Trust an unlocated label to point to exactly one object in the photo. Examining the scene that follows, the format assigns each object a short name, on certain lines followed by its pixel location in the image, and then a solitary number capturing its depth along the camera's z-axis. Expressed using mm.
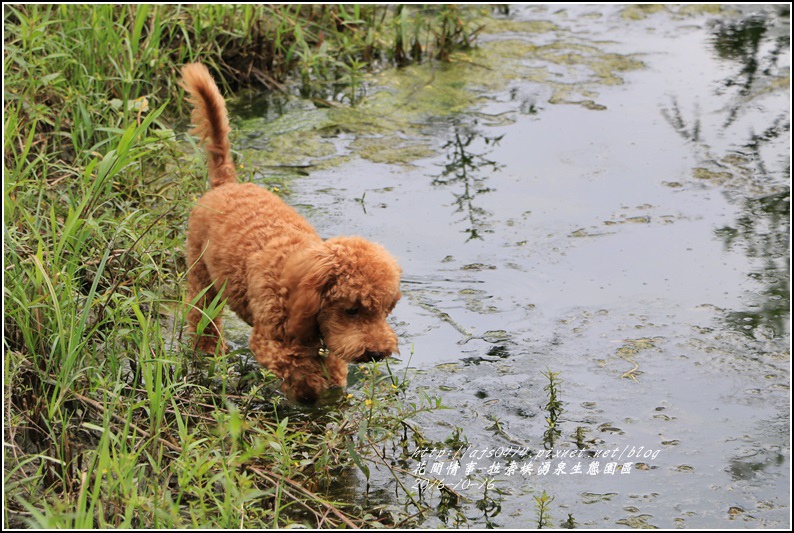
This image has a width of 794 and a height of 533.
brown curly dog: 7230
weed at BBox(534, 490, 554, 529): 6290
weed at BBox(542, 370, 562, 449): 7418
